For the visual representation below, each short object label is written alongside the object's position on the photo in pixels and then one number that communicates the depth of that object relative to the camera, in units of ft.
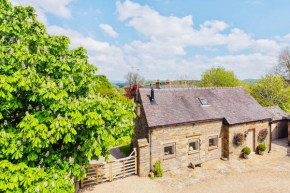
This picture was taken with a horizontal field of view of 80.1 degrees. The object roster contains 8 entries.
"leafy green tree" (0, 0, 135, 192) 20.24
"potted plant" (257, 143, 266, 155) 55.26
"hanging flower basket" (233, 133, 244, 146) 52.05
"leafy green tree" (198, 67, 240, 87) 135.85
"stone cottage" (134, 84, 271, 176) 45.21
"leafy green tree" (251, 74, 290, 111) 105.19
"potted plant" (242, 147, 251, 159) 52.54
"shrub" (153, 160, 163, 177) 43.65
